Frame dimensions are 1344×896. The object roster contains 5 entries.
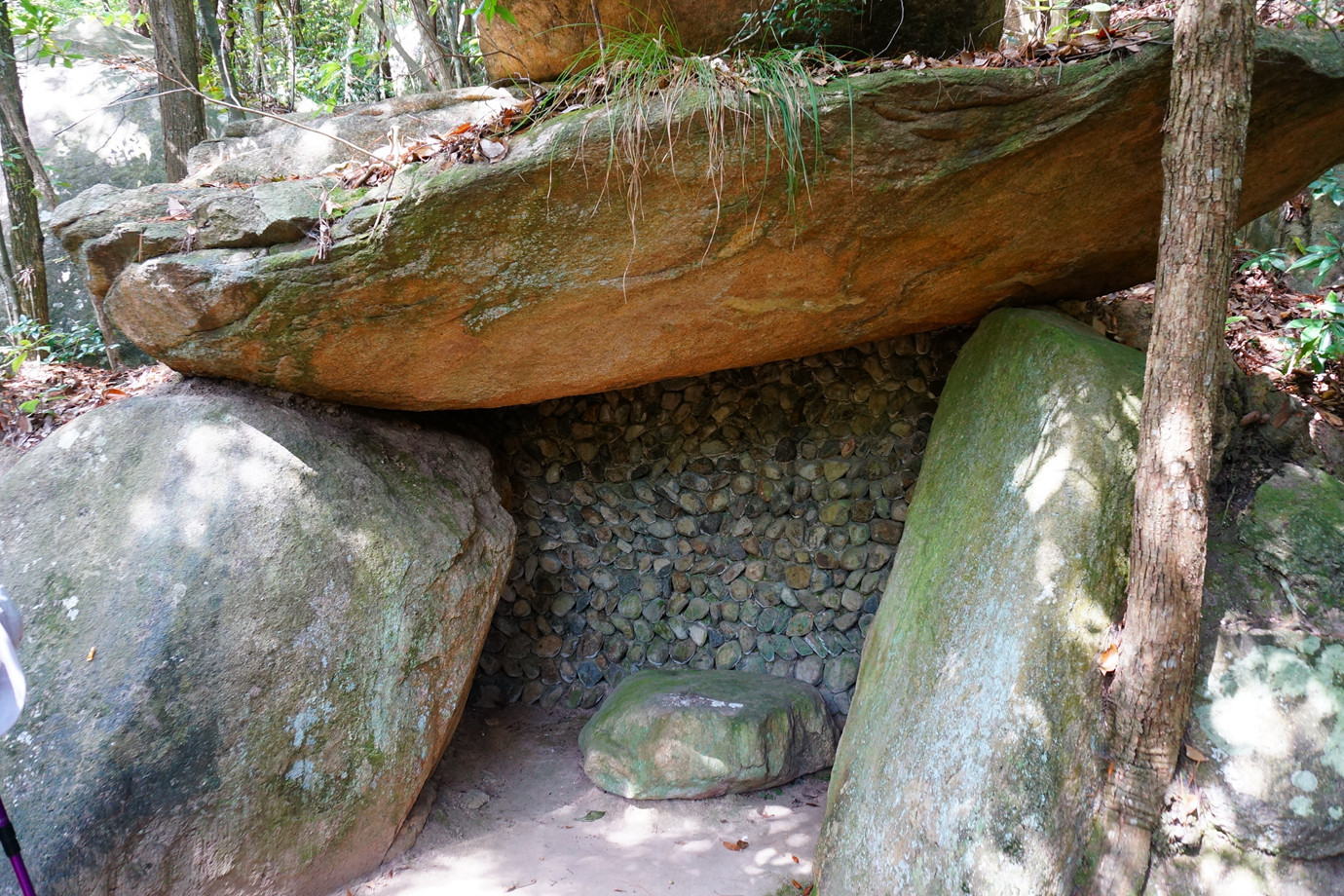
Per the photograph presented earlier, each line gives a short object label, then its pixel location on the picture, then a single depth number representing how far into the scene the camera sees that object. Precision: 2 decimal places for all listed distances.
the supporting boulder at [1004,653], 2.14
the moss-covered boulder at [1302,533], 2.23
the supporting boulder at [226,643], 2.38
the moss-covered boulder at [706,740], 3.31
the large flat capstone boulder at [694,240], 2.58
